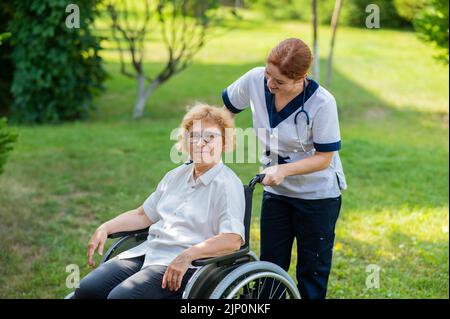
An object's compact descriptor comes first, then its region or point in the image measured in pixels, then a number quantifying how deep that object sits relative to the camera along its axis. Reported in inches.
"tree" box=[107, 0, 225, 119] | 329.1
